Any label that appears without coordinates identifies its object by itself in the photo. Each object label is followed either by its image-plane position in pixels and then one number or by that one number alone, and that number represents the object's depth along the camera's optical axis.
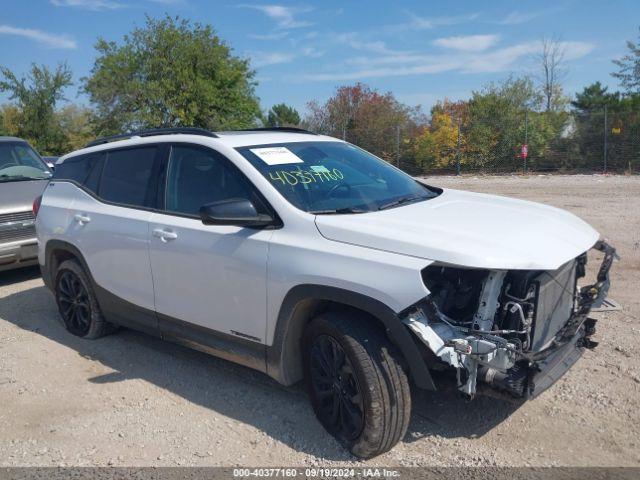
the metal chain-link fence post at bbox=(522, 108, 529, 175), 23.29
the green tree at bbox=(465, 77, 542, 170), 23.78
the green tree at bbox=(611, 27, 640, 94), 27.55
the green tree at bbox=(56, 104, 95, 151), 30.85
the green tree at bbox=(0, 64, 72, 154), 35.38
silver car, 7.69
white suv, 3.22
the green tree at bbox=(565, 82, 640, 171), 21.50
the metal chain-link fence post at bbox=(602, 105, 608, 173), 21.83
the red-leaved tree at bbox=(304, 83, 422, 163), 26.62
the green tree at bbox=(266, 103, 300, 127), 42.34
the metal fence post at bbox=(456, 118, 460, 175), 24.41
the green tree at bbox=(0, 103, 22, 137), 36.72
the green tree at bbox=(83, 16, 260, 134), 27.72
